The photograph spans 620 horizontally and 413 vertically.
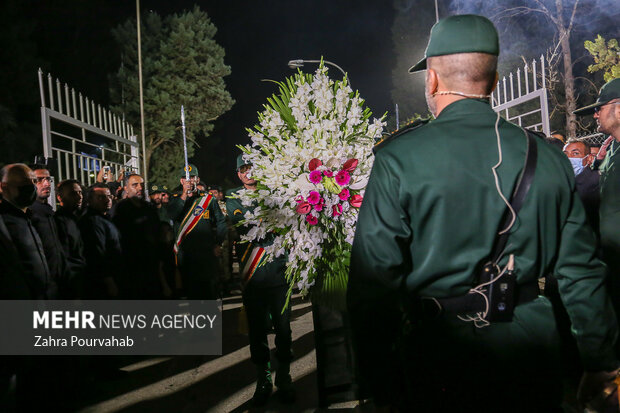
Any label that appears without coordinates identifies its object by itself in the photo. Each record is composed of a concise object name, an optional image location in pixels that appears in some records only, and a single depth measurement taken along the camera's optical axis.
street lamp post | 17.79
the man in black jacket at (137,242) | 6.97
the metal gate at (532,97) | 8.96
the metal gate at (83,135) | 7.68
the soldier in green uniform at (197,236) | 7.50
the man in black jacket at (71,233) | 5.53
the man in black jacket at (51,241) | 5.01
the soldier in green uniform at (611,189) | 3.40
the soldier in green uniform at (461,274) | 1.77
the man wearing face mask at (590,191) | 4.24
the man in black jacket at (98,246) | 6.04
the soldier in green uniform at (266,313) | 4.83
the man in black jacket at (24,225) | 4.30
